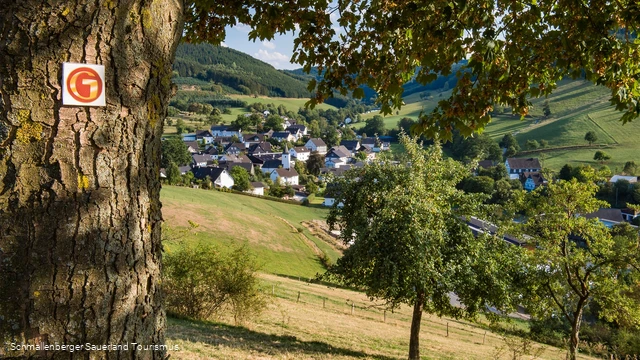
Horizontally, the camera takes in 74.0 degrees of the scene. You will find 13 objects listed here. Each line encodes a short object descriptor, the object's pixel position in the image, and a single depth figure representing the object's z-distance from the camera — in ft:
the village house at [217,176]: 273.13
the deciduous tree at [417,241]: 37.47
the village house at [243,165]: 318.65
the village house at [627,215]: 203.64
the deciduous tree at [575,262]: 43.45
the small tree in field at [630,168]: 244.01
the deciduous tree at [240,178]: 265.67
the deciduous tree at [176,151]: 303.13
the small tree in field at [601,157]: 268.62
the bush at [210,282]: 42.60
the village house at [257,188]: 269.27
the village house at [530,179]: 278.85
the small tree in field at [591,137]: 306.96
